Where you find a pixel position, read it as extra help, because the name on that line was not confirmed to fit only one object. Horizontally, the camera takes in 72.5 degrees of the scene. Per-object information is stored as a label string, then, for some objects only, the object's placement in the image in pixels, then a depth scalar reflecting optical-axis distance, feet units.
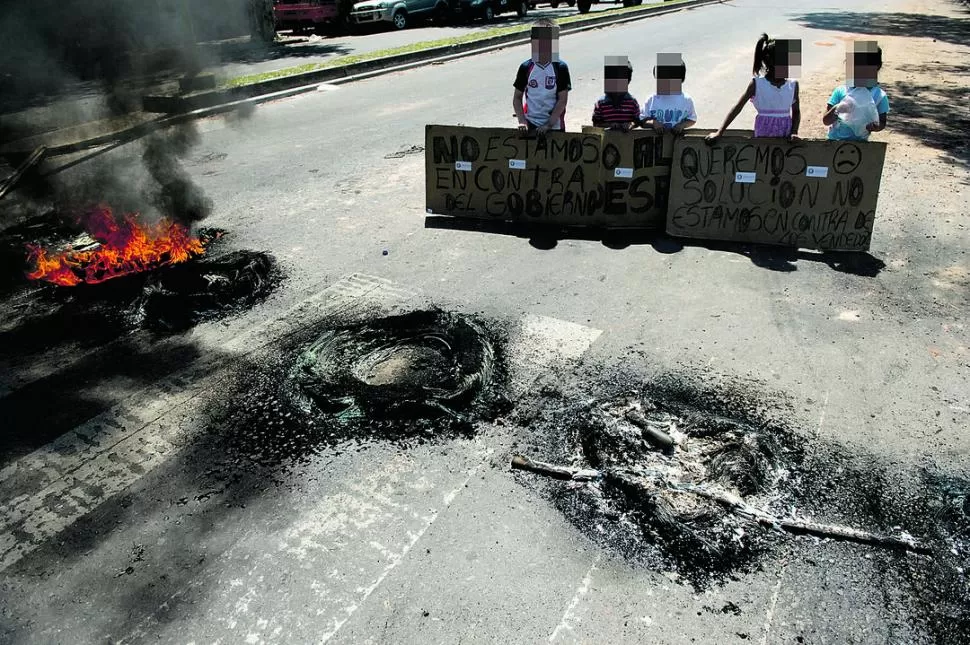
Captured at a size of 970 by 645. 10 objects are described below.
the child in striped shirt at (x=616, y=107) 21.08
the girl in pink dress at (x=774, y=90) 18.88
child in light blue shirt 18.52
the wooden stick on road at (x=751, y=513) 10.01
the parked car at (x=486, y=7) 81.41
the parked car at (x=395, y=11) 74.08
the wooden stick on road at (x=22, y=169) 24.89
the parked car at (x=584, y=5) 91.80
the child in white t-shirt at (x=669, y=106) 20.48
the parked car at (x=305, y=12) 73.72
